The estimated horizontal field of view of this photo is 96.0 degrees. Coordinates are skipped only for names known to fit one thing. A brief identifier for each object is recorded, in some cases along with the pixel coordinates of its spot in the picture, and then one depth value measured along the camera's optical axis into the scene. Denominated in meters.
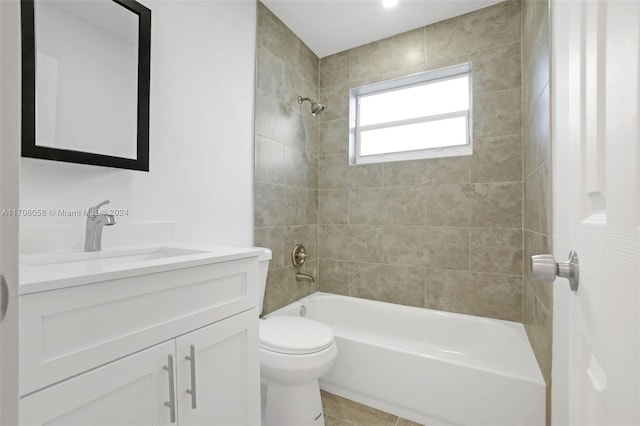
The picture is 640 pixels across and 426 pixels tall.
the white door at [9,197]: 0.26
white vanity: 0.62
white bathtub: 1.36
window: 2.20
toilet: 1.37
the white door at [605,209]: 0.32
